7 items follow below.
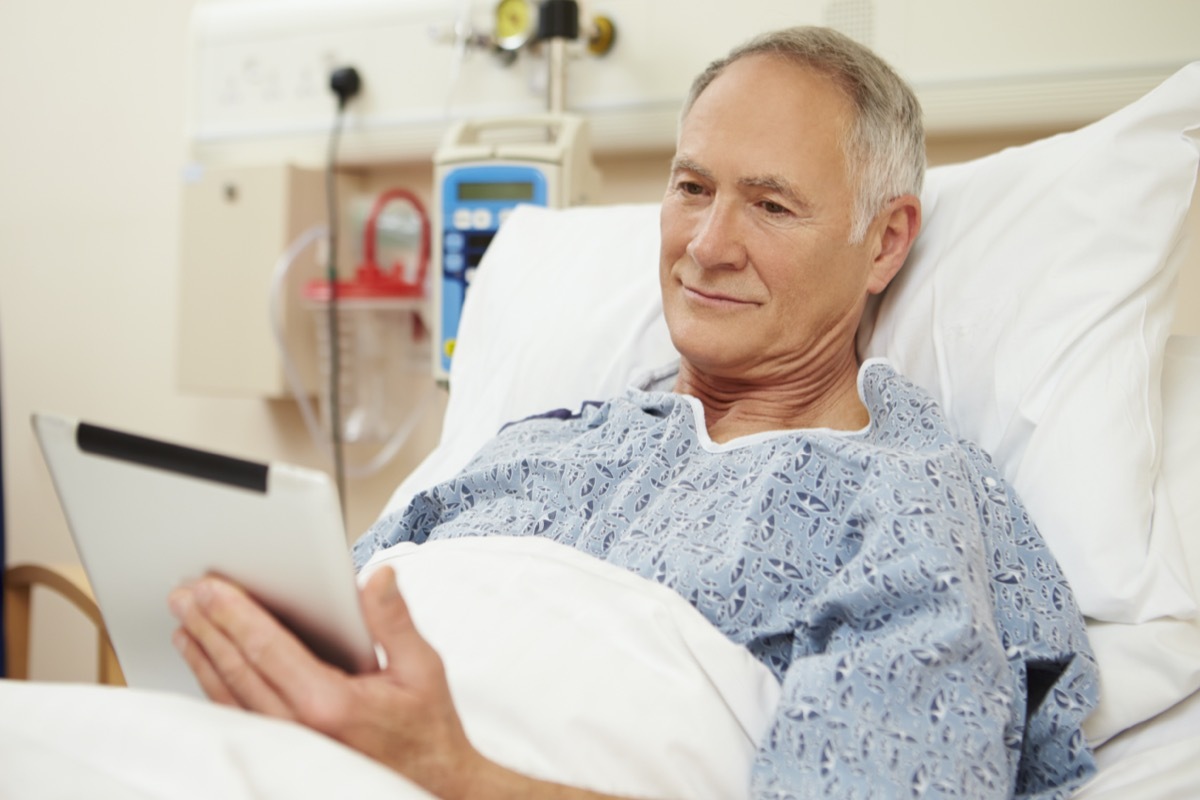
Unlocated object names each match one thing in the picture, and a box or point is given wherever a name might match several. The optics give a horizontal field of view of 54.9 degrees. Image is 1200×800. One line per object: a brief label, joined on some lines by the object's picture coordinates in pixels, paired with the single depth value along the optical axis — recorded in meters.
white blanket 0.74
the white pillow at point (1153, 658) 1.04
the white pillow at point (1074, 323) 1.11
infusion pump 1.98
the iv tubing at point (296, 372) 2.45
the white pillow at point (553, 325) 1.61
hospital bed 0.78
